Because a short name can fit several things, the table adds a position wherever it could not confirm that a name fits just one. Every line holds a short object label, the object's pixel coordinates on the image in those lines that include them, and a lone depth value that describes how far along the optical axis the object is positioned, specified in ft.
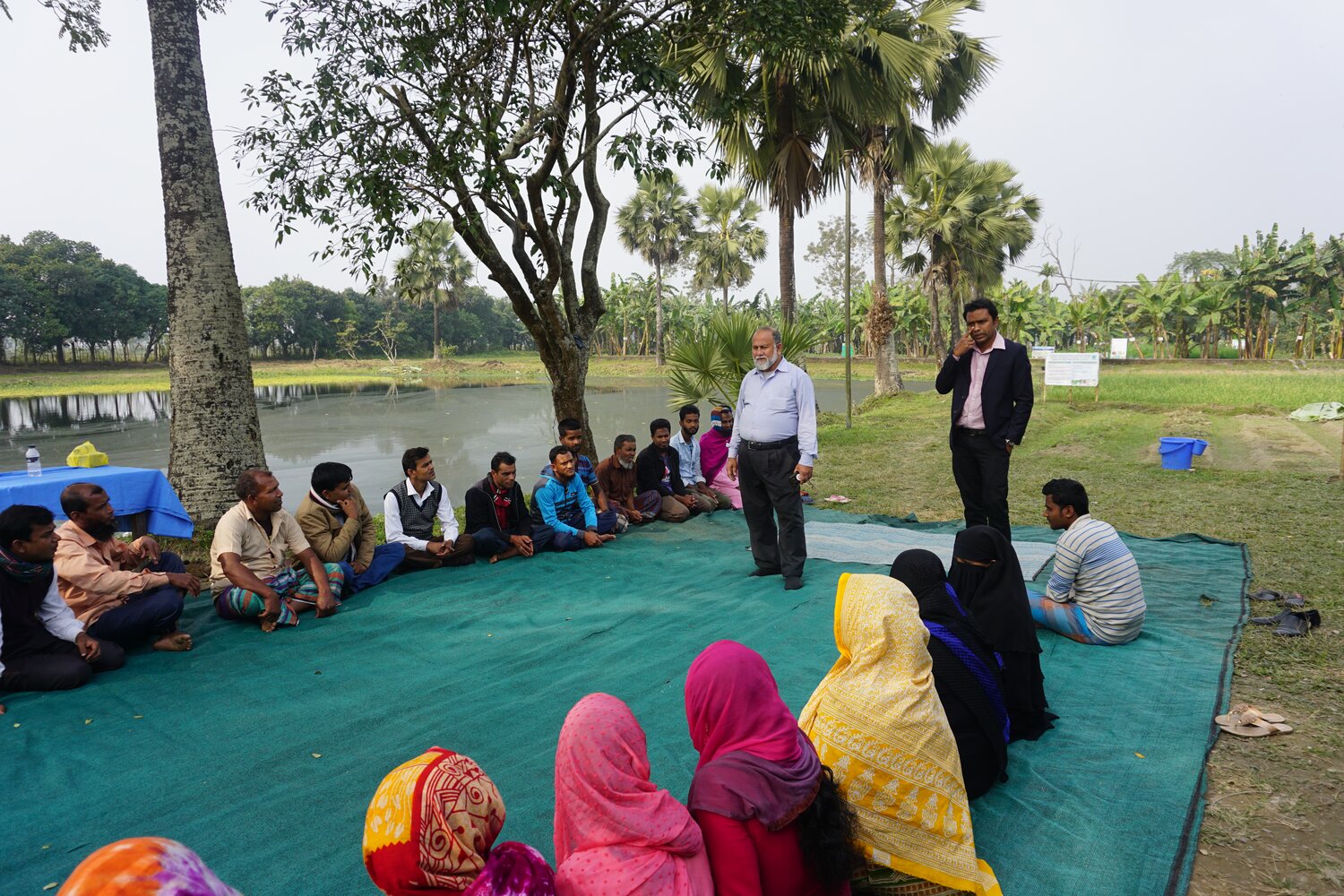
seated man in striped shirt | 11.55
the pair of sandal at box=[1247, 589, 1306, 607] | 13.67
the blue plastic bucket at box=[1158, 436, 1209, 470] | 28.71
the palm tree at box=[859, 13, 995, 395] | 45.70
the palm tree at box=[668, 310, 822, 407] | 32.04
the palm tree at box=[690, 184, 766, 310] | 120.16
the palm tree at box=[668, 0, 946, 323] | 35.19
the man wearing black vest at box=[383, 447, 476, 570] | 17.08
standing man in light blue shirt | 15.67
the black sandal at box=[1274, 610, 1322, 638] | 12.35
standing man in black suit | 14.98
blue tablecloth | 15.64
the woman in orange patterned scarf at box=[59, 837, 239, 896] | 2.95
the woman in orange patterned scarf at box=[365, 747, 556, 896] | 4.41
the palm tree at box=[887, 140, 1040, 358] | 76.95
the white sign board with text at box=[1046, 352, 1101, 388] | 50.44
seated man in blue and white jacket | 18.95
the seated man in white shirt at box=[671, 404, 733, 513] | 23.89
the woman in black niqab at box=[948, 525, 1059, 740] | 8.97
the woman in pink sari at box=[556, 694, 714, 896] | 4.82
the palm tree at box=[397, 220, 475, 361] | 132.46
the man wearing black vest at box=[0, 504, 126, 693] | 10.34
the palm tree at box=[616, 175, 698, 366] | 123.03
